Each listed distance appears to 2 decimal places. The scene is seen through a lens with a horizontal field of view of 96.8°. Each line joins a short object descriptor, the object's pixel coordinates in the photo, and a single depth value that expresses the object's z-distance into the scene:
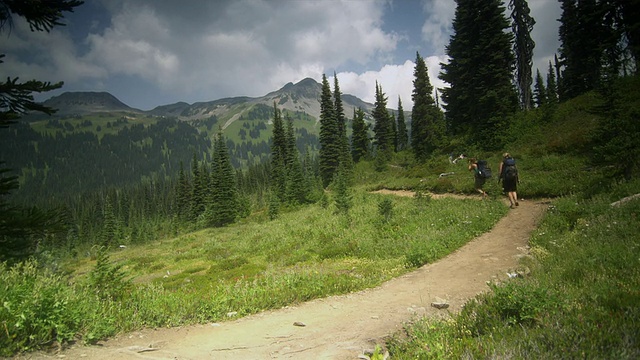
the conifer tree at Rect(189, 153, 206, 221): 66.88
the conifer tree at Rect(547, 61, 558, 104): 67.56
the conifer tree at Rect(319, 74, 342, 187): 53.09
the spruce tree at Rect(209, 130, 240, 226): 51.78
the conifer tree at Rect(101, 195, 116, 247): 75.56
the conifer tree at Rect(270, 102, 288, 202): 57.75
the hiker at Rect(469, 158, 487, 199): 18.50
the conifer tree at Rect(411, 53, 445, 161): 42.78
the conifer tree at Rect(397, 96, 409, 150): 85.06
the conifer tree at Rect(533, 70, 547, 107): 69.64
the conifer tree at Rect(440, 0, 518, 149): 28.84
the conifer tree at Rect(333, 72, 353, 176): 57.19
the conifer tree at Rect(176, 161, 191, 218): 74.81
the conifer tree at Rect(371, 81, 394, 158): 64.31
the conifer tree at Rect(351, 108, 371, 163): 62.87
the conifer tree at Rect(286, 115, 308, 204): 46.53
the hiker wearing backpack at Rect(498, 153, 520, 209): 14.52
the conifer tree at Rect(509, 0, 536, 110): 30.81
